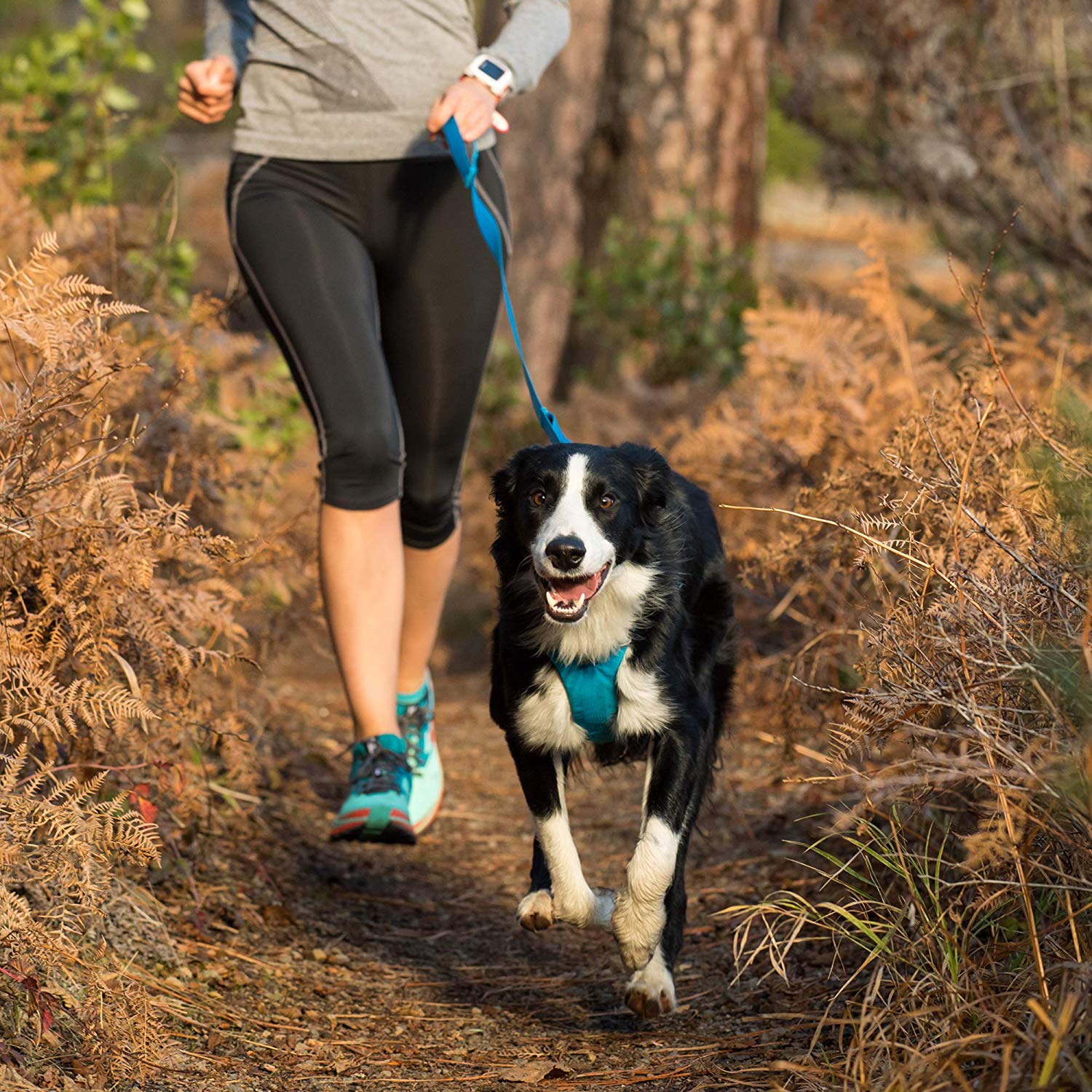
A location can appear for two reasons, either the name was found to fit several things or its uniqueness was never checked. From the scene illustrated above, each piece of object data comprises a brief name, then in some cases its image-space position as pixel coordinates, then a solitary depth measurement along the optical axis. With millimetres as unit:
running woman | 7512
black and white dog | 6387
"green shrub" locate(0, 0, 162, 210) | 11648
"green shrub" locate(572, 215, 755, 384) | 15586
